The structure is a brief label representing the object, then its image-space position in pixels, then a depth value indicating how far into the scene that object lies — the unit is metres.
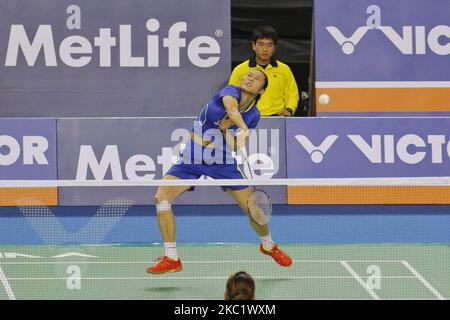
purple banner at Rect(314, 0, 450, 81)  13.48
